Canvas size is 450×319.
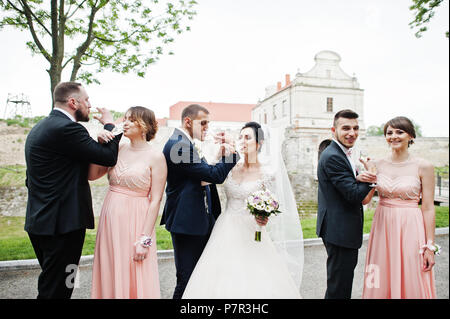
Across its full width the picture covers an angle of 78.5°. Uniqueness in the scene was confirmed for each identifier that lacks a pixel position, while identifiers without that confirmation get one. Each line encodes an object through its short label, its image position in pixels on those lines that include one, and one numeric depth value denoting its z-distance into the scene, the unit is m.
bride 2.85
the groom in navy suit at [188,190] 2.95
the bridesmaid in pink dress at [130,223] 2.68
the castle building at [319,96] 25.25
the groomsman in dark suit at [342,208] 2.85
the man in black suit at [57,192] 2.46
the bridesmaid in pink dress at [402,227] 2.97
